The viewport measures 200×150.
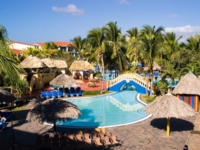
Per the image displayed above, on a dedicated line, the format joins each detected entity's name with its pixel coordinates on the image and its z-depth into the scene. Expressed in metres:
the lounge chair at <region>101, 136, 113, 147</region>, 9.19
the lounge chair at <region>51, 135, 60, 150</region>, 8.91
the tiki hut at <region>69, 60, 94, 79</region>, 33.56
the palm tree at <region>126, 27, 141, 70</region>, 33.94
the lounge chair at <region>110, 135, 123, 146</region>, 9.38
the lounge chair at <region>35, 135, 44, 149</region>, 8.83
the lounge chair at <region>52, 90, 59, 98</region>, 20.36
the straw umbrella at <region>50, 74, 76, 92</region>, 20.06
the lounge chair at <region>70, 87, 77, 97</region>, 21.08
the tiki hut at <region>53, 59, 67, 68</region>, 34.75
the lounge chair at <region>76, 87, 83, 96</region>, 21.22
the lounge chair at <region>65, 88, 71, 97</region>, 20.98
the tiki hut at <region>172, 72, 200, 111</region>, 14.70
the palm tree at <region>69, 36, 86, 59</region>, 46.69
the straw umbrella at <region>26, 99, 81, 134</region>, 9.43
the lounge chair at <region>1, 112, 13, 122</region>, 13.27
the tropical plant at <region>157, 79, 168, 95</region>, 19.05
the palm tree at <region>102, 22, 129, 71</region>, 23.36
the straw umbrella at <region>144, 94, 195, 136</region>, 9.76
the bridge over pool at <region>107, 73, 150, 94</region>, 22.59
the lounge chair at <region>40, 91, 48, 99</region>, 19.88
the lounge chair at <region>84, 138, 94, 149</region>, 9.04
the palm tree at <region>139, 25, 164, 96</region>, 18.96
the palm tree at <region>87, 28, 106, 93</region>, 21.84
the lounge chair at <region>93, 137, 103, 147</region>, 9.07
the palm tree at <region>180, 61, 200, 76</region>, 17.62
